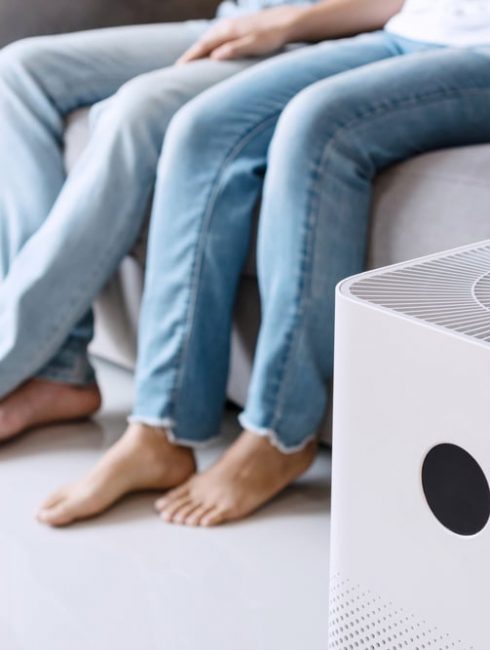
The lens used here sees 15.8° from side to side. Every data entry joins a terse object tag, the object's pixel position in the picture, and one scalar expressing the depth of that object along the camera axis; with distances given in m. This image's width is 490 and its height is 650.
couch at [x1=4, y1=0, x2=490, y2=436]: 1.95
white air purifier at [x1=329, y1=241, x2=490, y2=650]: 1.51
